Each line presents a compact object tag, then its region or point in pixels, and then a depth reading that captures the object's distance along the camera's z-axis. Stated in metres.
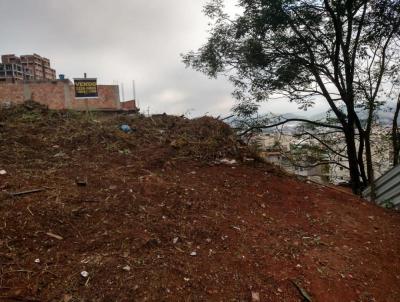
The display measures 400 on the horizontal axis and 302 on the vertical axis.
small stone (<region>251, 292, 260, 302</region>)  2.04
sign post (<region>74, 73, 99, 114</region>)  18.91
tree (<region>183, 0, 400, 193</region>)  6.80
